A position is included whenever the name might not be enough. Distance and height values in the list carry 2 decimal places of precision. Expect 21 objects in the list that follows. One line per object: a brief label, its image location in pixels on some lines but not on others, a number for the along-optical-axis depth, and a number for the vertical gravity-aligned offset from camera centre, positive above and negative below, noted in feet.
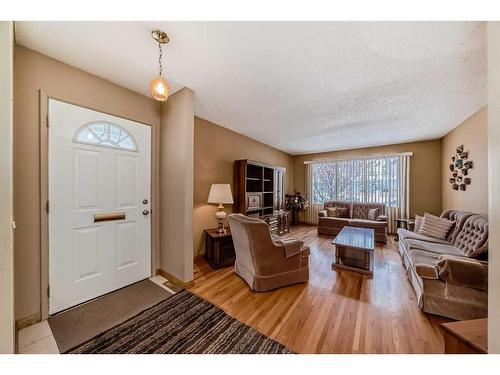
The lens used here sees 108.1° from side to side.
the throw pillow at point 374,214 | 15.02 -2.23
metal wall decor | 9.73 +1.10
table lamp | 9.46 -0.51
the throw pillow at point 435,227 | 8.98 -2.04
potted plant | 18.42 -1.55
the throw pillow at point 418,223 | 10.77 -2.15
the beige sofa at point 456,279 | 5.18 -2.77
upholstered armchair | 6.61 -2.69
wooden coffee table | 8.39 -3.42
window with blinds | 15.89 +0.66
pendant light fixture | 4.51 +2.64
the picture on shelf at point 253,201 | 12.00 -0.97
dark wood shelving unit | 11.77 -0.44
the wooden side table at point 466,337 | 2.77 -2.41
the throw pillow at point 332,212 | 16.31 -2.27
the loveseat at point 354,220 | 13.64 -2.71
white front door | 5.54 -0.61
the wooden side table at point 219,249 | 8.80 -3.17
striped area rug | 4.35 -3.92
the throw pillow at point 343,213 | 16.38 -2.34
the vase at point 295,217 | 19.70 -3.37
